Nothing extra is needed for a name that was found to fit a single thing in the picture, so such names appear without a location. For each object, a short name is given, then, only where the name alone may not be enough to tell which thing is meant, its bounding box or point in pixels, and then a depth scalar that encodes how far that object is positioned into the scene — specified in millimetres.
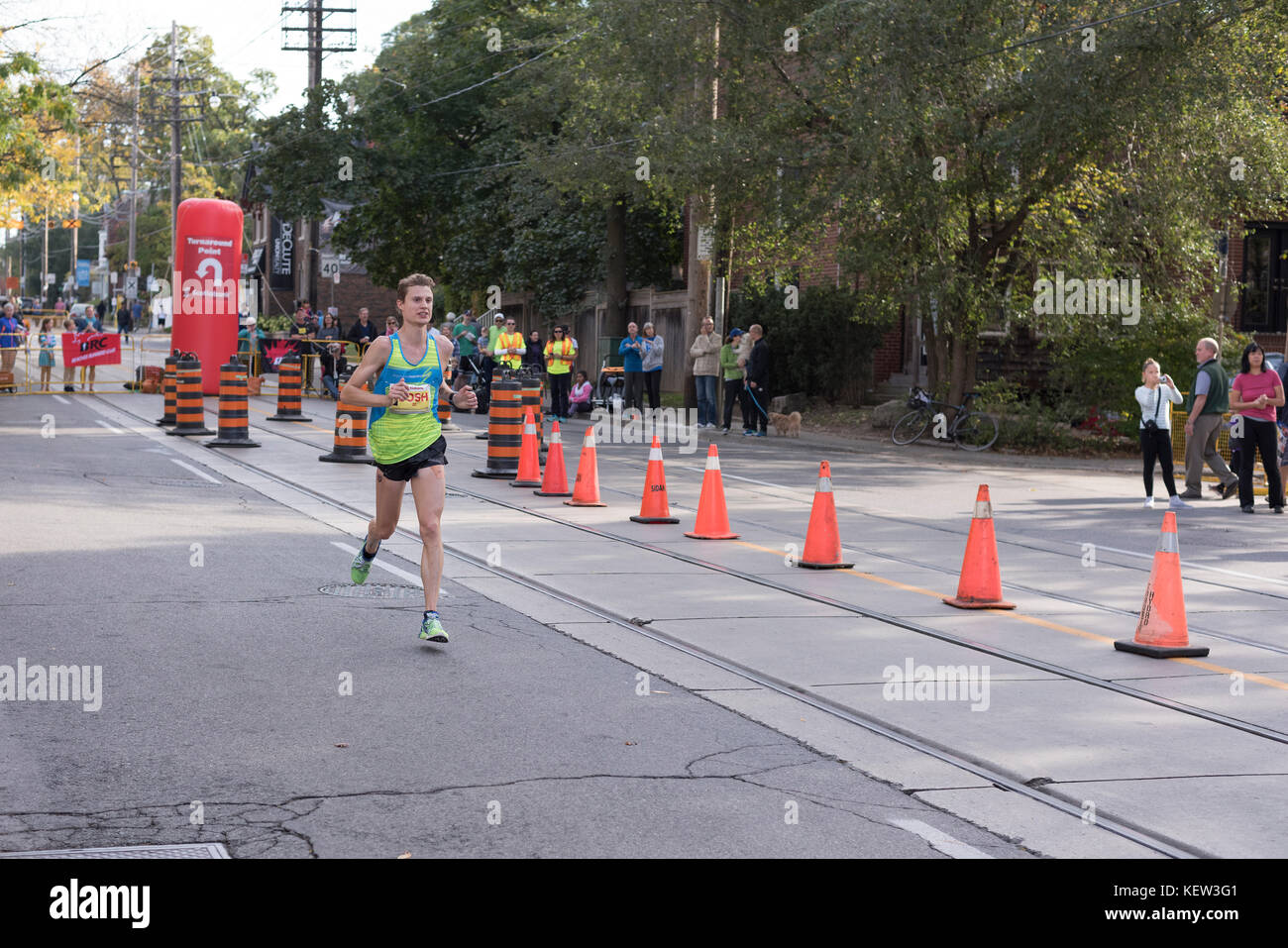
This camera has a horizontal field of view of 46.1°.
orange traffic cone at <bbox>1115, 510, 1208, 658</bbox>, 8648
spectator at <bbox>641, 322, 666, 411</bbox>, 29547
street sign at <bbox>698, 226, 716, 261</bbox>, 27828
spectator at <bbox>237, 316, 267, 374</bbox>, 35438
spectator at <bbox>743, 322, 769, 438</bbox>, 25953
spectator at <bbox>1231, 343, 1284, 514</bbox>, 16188
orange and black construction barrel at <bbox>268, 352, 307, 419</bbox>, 25875
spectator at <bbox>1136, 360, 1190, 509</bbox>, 16766
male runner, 8453
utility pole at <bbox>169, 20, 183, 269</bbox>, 53591
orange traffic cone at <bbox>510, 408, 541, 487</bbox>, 16875
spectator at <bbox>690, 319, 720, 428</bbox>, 27453
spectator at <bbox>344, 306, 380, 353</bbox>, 34469
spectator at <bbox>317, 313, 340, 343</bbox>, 35625
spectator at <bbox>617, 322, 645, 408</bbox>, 29531
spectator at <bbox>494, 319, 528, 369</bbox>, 26434
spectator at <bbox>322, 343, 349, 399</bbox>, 32969
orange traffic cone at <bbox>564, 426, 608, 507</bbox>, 15133
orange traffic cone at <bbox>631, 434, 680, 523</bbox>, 14016
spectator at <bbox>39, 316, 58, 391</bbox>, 32281
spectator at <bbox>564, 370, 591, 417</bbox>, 30062
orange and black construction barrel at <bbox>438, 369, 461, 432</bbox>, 25577
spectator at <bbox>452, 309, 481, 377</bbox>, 32062
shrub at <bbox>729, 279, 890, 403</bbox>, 30109
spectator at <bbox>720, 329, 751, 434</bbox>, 26922
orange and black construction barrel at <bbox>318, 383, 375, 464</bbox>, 19125
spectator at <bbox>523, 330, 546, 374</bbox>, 30141
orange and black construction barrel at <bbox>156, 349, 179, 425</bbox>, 24266
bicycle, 24219
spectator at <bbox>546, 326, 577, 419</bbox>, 28047
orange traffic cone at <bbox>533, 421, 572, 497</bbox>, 15898
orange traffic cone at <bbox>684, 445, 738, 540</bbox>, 13117
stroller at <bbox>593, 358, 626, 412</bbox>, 31703
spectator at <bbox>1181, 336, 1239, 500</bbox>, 17172
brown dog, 26078
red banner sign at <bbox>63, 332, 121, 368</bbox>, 33062
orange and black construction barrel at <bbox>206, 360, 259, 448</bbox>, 20844
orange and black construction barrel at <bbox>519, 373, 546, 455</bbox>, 18172
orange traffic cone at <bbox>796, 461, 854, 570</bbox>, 11625
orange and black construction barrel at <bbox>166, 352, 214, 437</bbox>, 22281
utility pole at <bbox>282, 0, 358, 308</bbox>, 47319
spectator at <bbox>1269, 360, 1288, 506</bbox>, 17219
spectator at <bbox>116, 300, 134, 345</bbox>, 68062
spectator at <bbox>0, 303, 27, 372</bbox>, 31703
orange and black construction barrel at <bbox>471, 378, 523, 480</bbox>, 17516
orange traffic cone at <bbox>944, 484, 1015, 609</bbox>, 10078
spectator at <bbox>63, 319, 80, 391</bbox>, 33006
